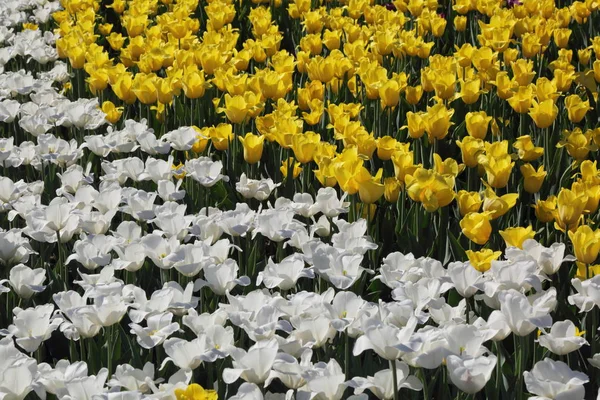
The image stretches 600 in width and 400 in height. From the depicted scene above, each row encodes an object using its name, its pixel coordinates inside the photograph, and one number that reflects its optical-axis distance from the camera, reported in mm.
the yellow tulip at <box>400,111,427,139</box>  6918
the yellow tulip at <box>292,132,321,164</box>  6582
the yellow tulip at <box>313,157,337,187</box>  6098
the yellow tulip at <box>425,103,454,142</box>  6812
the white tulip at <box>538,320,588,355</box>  4004
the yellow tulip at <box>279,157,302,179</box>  7055
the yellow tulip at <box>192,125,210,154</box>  7218
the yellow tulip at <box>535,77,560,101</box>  7273
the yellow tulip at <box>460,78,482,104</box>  7562
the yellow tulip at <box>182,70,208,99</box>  8016
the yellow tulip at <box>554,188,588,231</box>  5391
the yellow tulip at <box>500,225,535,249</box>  5074
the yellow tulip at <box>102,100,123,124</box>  8133
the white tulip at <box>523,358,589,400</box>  3654
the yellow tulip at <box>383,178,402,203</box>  6336
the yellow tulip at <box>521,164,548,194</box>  6258
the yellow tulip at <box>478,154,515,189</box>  6066
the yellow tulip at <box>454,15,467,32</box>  10445
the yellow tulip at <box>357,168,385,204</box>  5863
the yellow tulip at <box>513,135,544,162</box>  6625
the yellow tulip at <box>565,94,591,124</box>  7258
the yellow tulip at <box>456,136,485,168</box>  6402
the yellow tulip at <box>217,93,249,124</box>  7359
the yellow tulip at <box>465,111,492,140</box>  6770
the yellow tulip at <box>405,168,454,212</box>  5734
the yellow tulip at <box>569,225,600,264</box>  4941
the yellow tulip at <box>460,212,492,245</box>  5301
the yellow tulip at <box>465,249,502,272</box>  4852
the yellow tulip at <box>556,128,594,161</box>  6637
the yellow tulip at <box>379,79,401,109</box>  7582
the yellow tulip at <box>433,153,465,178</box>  6117
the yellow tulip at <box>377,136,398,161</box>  6707
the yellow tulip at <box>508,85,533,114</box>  7352
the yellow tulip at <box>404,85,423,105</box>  8000
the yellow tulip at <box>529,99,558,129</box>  6992
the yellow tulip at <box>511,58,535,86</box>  7871
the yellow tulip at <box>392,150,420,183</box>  6160
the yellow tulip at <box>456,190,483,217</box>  5703
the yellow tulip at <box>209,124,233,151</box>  7289
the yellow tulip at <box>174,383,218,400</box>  3670
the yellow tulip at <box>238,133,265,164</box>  6904
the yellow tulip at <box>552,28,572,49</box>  9422
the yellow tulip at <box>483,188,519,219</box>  5680
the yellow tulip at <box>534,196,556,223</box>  5797
